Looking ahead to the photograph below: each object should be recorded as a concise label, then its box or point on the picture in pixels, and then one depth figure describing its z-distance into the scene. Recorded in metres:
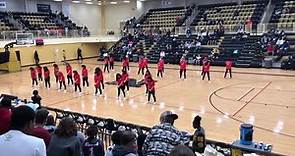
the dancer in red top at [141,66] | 19.58
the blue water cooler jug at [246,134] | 5.47
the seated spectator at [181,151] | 1.83
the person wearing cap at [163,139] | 3.30
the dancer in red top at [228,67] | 17.38
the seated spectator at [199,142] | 4.64
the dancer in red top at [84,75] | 14.79
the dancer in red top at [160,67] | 18.36
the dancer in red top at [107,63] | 21.38
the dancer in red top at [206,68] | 16.93
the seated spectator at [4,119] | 3.39
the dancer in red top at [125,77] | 13.11
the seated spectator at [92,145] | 3.96
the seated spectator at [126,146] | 2.84
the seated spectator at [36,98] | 8.97
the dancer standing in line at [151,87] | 12.16
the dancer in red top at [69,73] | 15.58
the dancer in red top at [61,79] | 15.35
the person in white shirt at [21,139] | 2.28
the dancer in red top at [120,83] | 13.14
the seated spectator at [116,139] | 2.98
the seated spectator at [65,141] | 3.14
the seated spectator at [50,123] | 4.49
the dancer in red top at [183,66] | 17.62
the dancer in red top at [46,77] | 15.60
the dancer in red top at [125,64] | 19.81
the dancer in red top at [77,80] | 14.34
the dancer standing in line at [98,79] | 13.66
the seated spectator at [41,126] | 3.12
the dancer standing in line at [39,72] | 16.80
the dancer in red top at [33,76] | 16.09
